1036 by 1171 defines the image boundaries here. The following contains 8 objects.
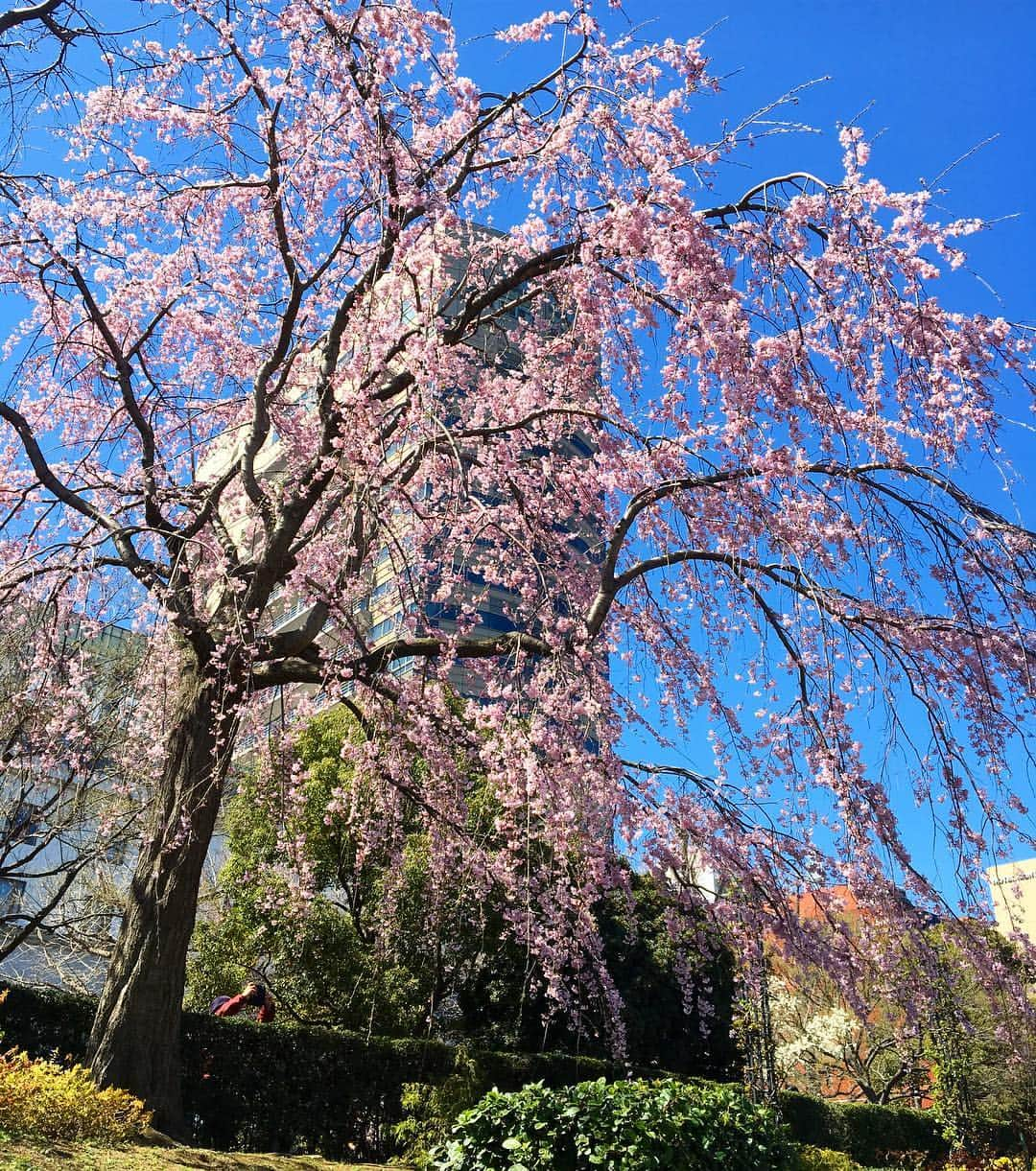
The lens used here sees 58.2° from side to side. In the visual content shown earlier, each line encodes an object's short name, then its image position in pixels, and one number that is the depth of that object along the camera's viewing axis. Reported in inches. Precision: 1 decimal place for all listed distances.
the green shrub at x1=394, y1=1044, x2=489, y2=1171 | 315.0
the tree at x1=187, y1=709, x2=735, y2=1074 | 466.9
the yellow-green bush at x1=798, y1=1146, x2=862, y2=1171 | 340.8
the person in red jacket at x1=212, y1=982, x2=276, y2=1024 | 378.6
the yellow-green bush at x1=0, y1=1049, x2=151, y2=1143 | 195.2
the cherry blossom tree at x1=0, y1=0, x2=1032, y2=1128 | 225.8
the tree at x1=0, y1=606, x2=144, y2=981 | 335.6
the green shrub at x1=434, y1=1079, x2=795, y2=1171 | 208.7
